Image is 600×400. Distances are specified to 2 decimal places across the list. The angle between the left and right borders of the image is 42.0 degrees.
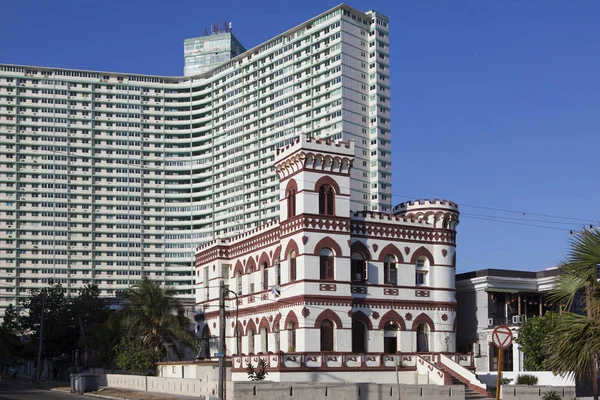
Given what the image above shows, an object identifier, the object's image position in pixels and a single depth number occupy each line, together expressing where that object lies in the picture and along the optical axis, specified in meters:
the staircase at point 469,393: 48.67
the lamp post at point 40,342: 77.44
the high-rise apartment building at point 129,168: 177.50
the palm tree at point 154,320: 65.88
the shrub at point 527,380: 52.06
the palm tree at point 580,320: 17.36
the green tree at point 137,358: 60.66
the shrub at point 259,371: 48.69
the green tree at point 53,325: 83.12
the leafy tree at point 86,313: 82.12
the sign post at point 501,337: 19.36
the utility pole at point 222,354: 40.94
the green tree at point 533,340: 54.59
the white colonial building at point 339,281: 52.12
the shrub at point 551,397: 38.00
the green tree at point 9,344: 83.33
